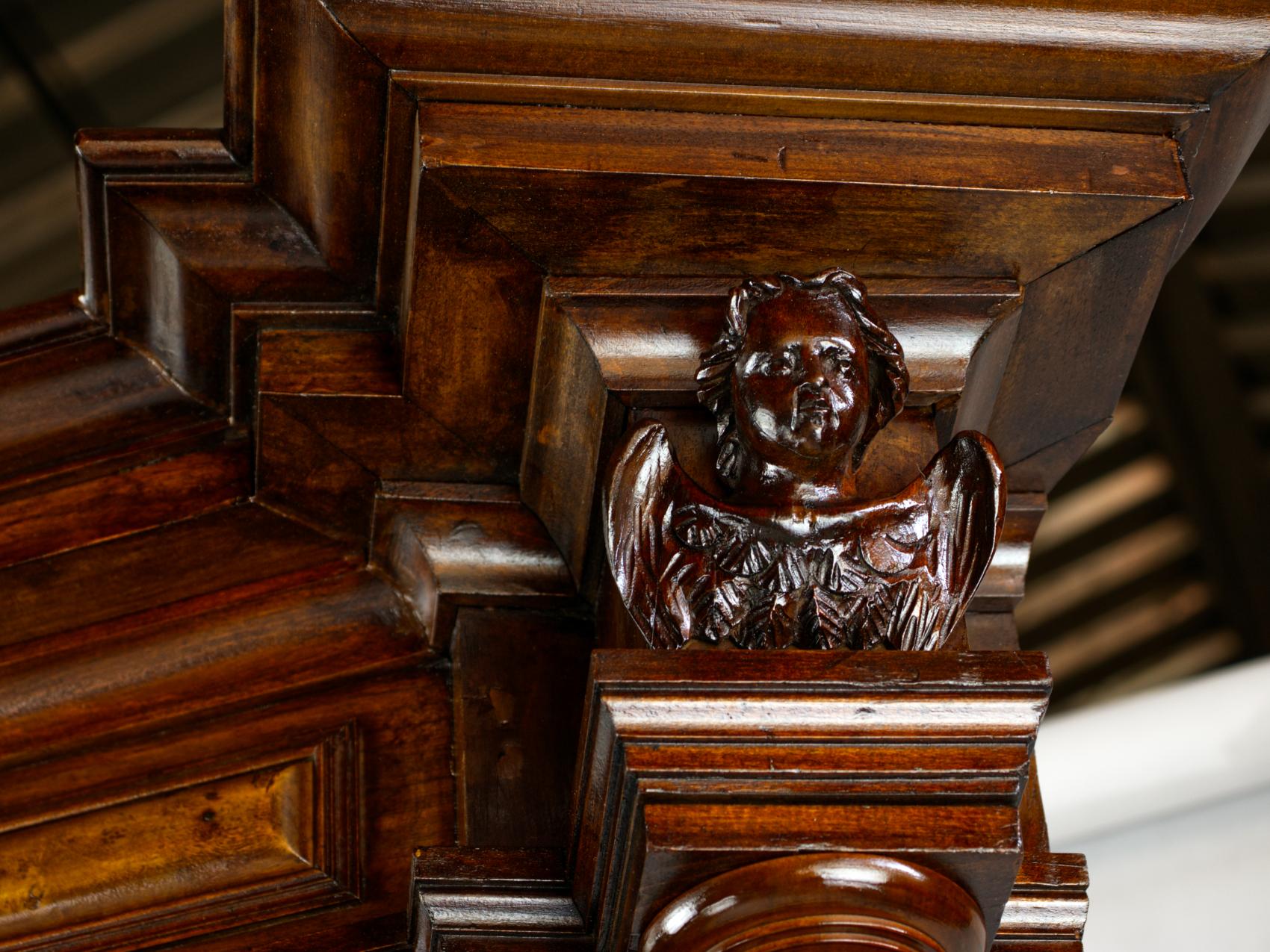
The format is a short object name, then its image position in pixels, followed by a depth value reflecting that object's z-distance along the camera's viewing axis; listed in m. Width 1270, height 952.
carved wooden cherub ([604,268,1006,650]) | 2.46
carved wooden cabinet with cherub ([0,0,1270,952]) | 2.36
